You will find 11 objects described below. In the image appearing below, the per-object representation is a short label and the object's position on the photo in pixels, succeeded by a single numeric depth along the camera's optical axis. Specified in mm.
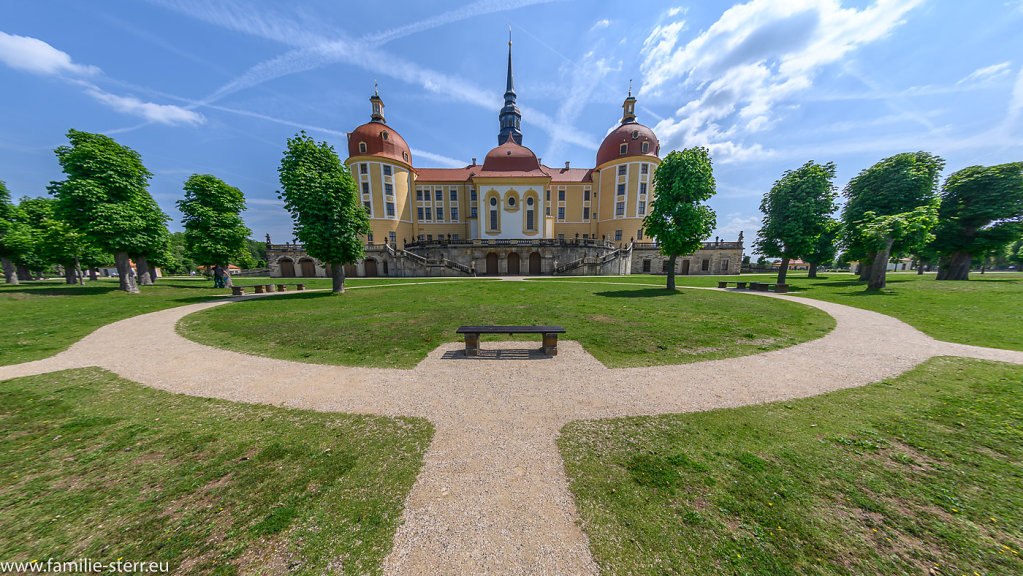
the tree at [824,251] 32406
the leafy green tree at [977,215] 23375
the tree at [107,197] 19266
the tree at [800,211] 24031
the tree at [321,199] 18562
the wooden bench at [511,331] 7766
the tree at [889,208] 19469
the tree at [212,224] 26953
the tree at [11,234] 25705
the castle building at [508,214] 35312
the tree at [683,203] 18891
